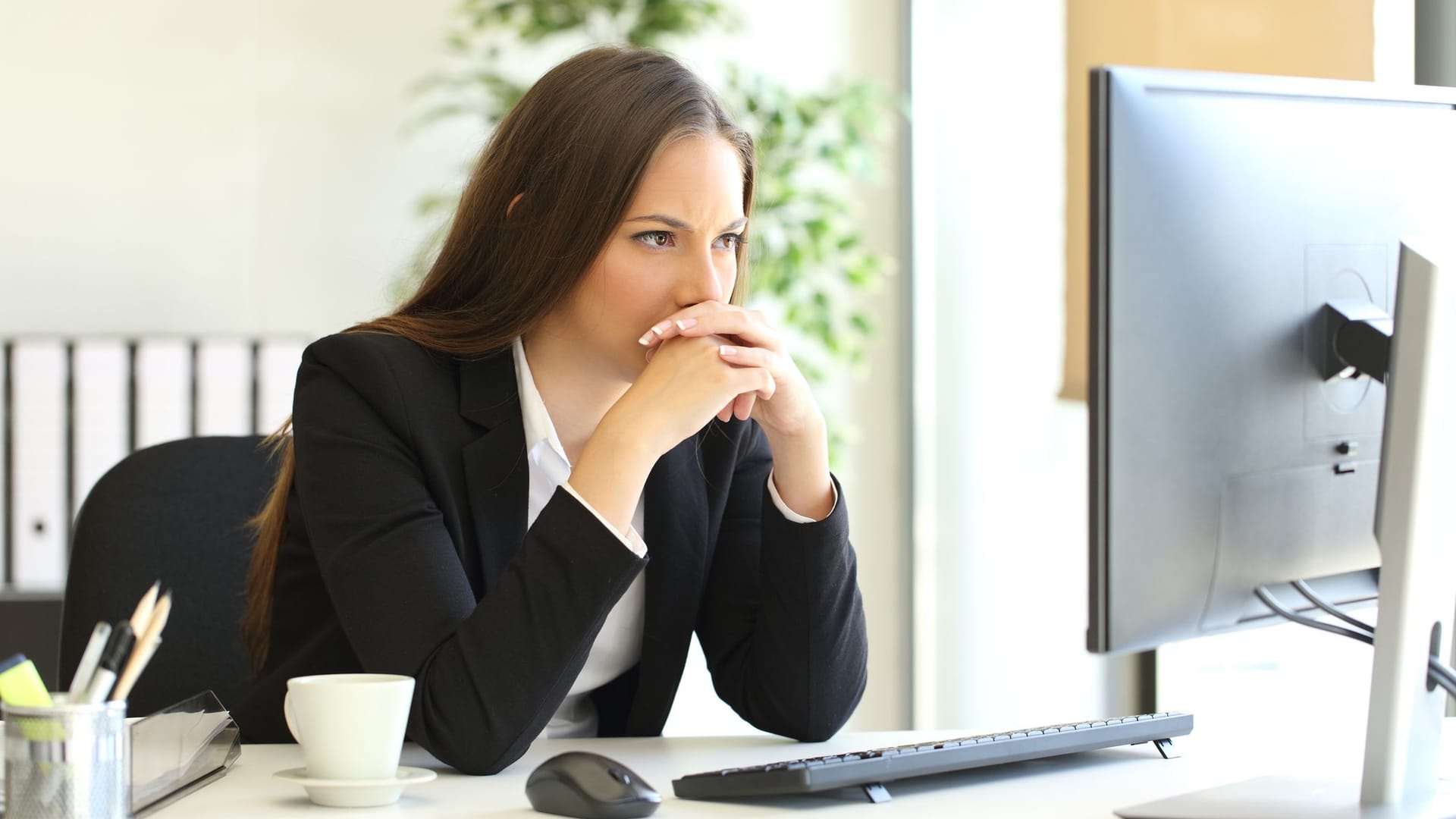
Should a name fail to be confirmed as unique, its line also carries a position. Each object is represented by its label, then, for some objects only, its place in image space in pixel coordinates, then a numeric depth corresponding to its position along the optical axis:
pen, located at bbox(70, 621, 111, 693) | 2.04
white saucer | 2.18
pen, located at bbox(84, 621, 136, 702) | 2.04
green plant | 5.01
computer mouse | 2.14
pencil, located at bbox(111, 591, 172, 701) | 2.05
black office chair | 2.68
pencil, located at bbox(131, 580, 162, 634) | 2.06
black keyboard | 2.18
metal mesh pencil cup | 2.03
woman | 2.35
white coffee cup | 2.19
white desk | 2.19
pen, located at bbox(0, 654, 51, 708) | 2.04
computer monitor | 2.11
